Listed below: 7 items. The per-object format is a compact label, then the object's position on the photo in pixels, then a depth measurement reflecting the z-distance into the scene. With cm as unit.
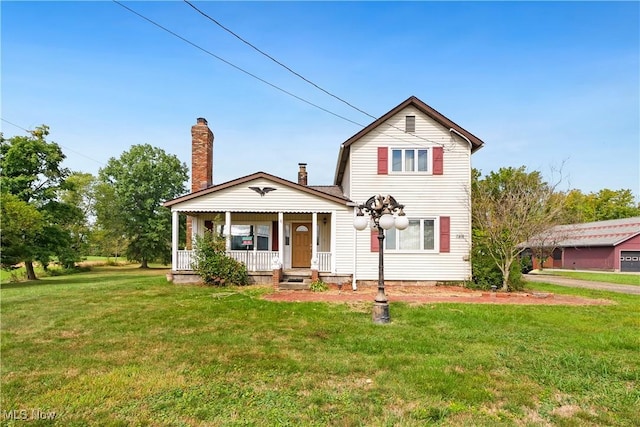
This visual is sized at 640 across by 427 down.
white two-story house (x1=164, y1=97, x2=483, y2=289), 1320
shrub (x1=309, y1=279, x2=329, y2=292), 1198
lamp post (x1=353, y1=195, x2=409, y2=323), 708
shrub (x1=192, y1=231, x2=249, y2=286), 1255
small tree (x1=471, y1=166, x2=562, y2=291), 1172
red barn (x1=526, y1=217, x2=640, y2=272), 2933
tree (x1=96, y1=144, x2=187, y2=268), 3369
